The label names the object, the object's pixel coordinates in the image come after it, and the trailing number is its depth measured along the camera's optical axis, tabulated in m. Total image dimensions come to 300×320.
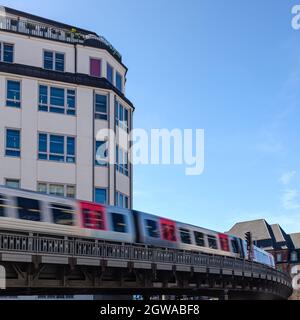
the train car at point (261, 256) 60.42
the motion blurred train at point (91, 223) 25.02
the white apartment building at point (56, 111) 42.50
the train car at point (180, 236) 34.88
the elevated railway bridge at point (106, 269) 23.47
